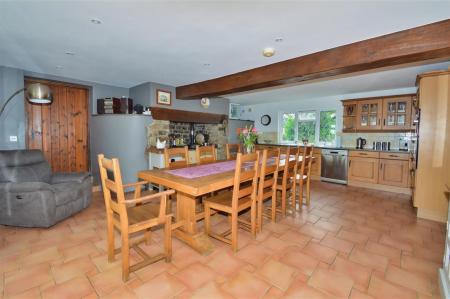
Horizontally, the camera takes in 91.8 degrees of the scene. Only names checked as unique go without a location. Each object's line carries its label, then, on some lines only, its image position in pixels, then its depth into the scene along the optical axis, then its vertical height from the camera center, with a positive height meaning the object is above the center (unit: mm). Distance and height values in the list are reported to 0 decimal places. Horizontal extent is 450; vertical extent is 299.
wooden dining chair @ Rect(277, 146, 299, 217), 2914 -548
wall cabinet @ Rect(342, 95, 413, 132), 4602 +561
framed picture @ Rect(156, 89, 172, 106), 4477 +802
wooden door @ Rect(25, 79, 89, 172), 3881 +110
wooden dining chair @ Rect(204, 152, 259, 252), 2092 -689
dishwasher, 5023 -652
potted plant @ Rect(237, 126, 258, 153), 3133 -5
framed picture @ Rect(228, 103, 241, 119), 7208 +865
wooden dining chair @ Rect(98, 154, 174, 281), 1681 -712
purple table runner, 2223 -385
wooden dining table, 1877 -447
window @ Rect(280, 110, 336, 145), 5887 +314
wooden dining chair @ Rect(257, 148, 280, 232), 2402 -546
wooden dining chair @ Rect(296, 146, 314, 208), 3293 -605
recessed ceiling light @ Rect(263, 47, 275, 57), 2581 +1022
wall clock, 7105 +564
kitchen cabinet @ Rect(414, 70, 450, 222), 2947 -100
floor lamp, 2692 +508
